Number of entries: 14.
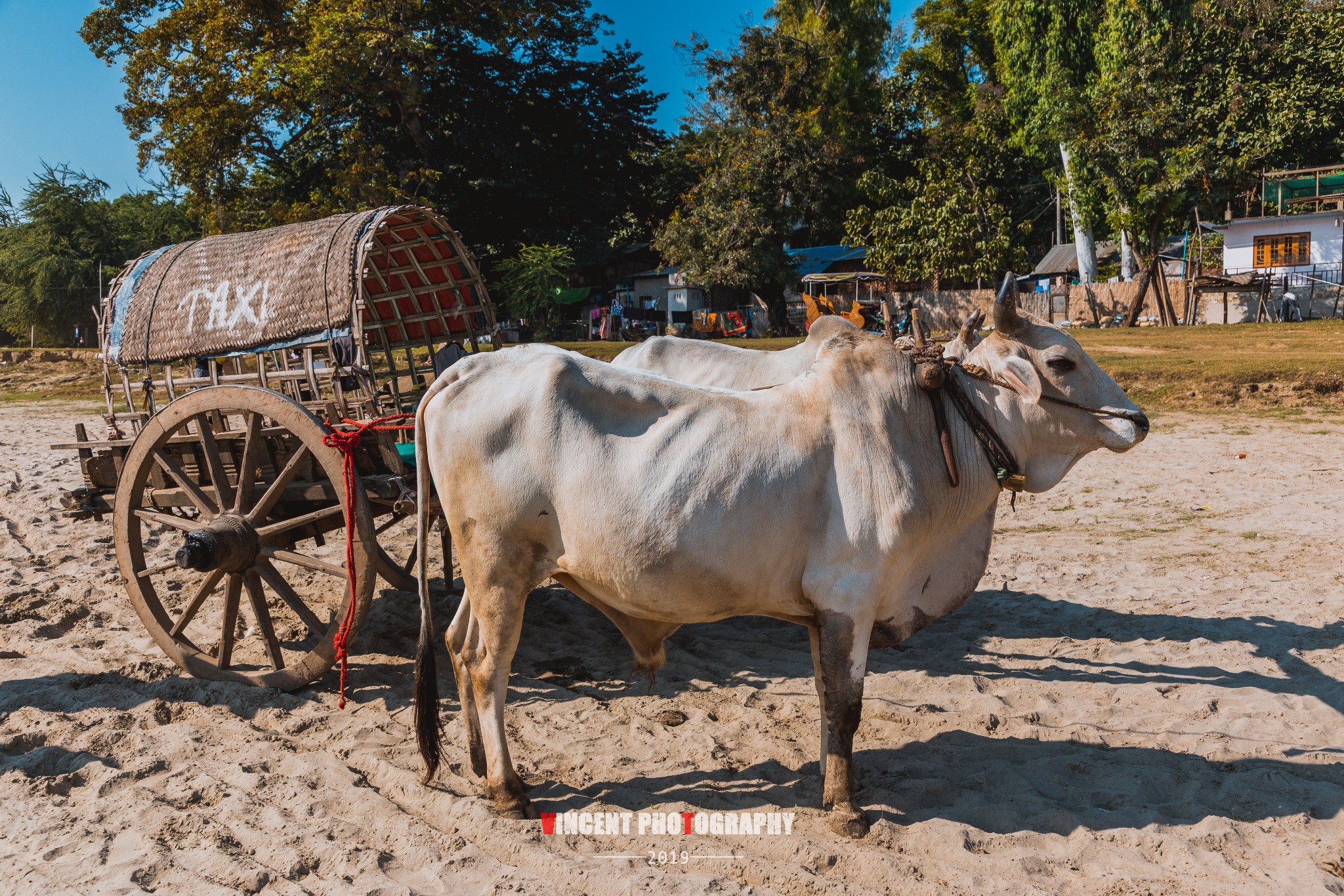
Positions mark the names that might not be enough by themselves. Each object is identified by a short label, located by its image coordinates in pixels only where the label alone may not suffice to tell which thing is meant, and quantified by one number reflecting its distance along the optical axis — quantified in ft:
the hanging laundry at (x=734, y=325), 110.11
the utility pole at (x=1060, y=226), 118.73
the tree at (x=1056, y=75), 91.09
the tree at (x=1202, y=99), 86.02
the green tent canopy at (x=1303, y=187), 93.20
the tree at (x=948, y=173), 102.37
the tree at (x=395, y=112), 68.90
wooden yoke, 11.81
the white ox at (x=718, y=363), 17.28
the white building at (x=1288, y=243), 93.86
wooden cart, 14.82
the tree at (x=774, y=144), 98.32
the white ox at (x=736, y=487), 11.12
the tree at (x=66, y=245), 101.71
